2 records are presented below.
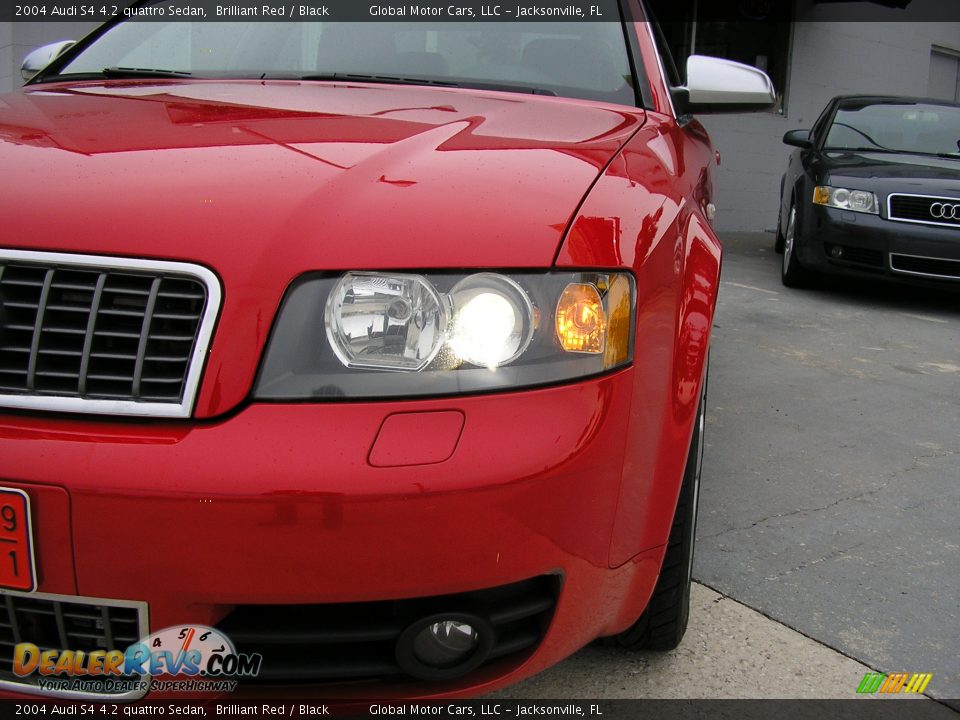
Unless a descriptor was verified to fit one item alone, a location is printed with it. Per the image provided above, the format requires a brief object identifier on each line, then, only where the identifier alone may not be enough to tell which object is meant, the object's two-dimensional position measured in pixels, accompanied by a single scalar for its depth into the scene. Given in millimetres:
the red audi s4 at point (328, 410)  1190
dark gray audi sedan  5906
